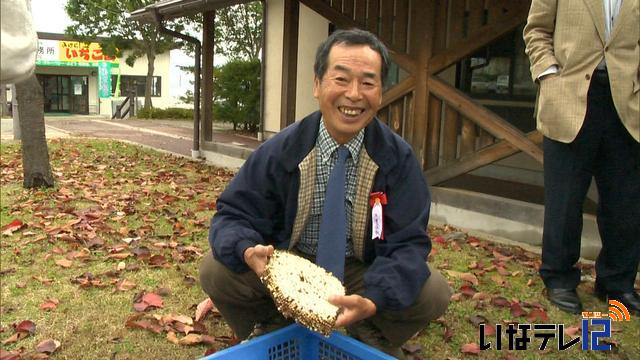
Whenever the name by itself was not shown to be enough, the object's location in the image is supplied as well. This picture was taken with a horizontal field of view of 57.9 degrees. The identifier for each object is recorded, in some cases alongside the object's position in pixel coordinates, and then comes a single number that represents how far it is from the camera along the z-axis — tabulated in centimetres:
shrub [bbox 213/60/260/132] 1509
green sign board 3058
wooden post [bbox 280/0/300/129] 752
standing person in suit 303
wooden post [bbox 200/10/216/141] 925
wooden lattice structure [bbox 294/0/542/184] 502
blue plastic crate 197
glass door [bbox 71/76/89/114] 3181
